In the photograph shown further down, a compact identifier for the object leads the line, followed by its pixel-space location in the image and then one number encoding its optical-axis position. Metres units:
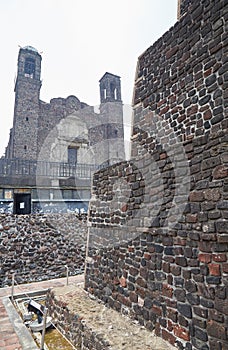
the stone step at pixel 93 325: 3.24
